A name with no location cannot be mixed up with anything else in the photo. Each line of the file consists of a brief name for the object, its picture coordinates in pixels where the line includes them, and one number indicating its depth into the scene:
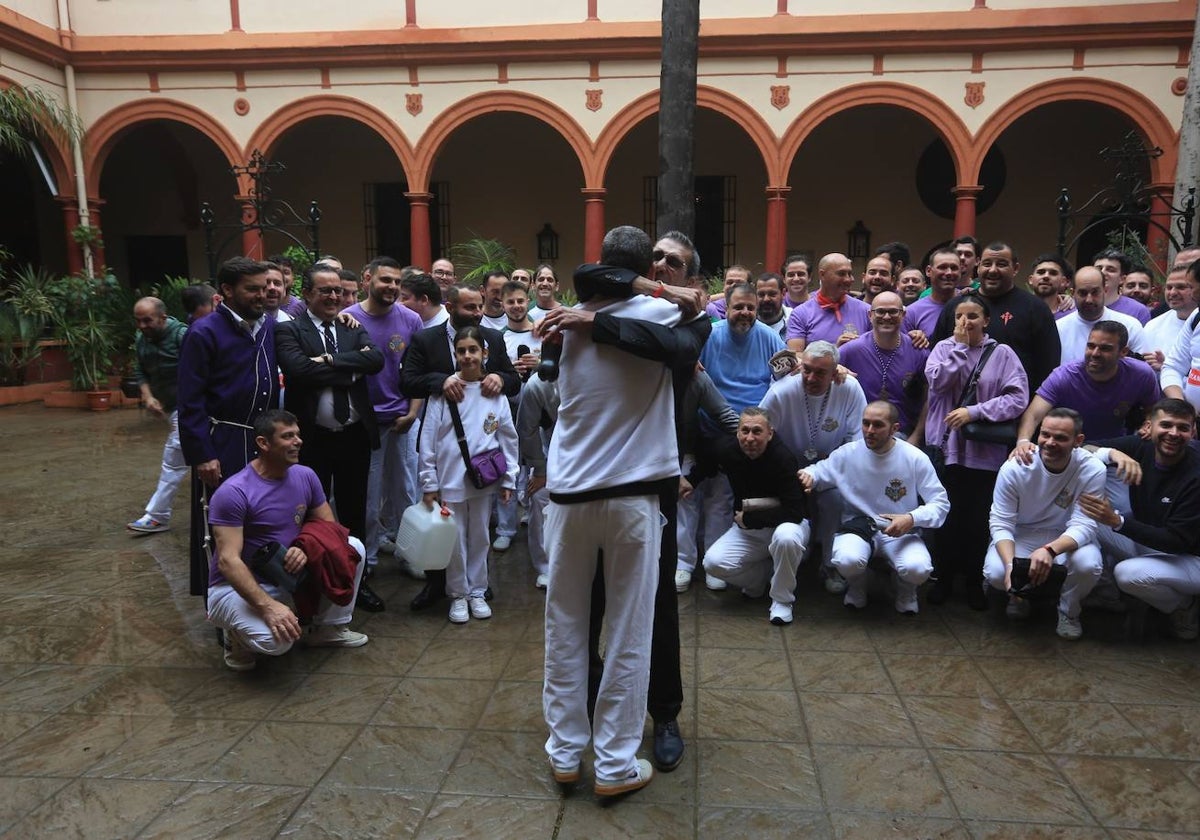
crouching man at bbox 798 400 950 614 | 4.42
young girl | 4.47
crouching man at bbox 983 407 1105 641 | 4.18
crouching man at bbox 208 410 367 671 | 3.68
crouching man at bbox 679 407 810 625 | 4.49
